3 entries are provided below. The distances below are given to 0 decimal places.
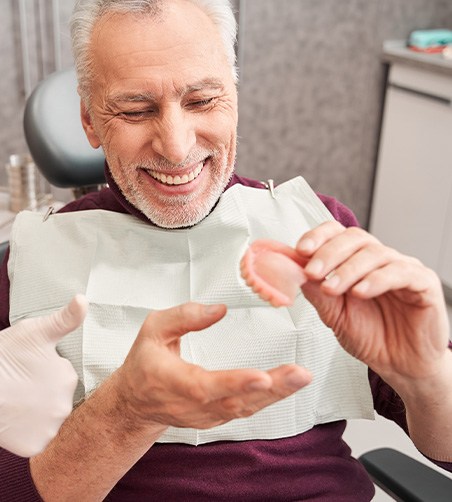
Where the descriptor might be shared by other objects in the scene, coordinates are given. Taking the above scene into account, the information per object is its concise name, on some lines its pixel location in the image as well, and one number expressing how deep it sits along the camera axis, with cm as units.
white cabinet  291
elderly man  90
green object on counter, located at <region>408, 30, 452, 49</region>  304
